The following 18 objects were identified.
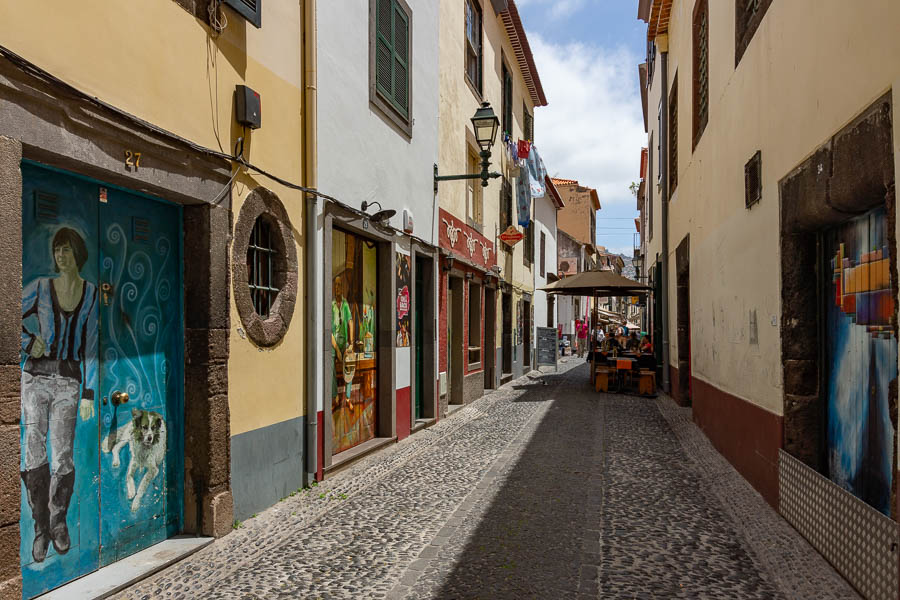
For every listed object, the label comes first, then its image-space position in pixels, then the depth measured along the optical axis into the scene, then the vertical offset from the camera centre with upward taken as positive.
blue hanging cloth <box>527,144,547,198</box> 17.53 +3.92
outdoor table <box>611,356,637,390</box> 14.66 -1.09
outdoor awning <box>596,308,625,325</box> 33.64 -0.03
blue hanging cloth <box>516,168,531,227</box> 17.28 +3.17
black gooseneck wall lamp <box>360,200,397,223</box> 7.40 +1.20
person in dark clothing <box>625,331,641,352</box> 18.58 -0.81
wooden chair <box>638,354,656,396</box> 14.19 -1.43
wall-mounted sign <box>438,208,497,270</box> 10.80 +1.42
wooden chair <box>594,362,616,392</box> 14.88 -1.38
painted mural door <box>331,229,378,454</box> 7.12 -0.24
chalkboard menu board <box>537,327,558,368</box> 20.36 -0.90
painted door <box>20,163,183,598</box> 3.46 -0.28
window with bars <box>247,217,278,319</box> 5.37 +0.45
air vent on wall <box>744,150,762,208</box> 5.77 +1.22
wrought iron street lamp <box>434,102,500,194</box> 10.06 +2.90
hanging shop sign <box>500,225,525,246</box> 15.44 +1.95
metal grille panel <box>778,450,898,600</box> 3.23 -1.25
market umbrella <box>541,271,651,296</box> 15.05 +0.74
